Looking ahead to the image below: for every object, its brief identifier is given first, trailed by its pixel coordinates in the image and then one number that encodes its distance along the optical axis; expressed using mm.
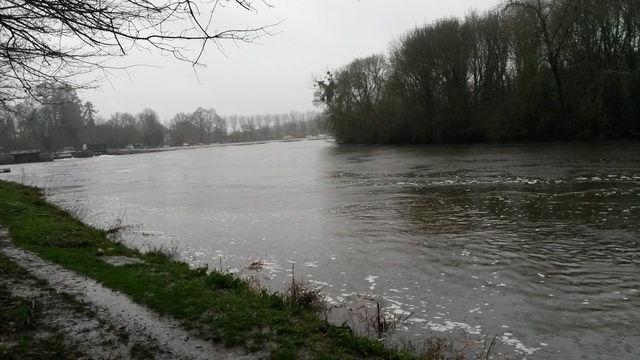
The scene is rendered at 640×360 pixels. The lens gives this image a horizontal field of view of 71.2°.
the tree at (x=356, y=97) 65938
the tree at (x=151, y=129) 145750
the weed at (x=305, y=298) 6391
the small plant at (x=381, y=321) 5781
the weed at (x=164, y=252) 9242
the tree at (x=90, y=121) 113525
